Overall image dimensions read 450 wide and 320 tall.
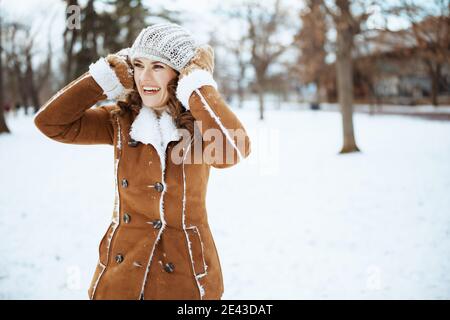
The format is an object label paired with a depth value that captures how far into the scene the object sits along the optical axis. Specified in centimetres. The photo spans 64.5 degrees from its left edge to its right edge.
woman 166
